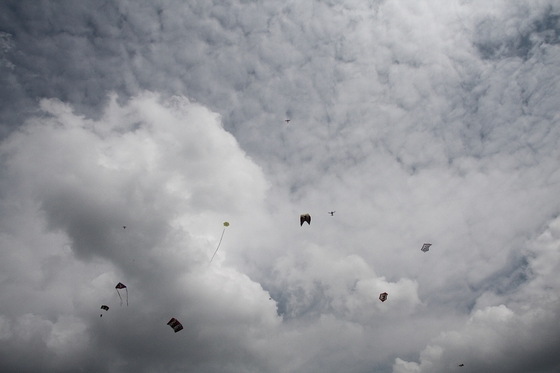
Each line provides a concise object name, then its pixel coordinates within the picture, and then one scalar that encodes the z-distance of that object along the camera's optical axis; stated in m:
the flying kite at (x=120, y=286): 44.19
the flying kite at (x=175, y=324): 42.45
